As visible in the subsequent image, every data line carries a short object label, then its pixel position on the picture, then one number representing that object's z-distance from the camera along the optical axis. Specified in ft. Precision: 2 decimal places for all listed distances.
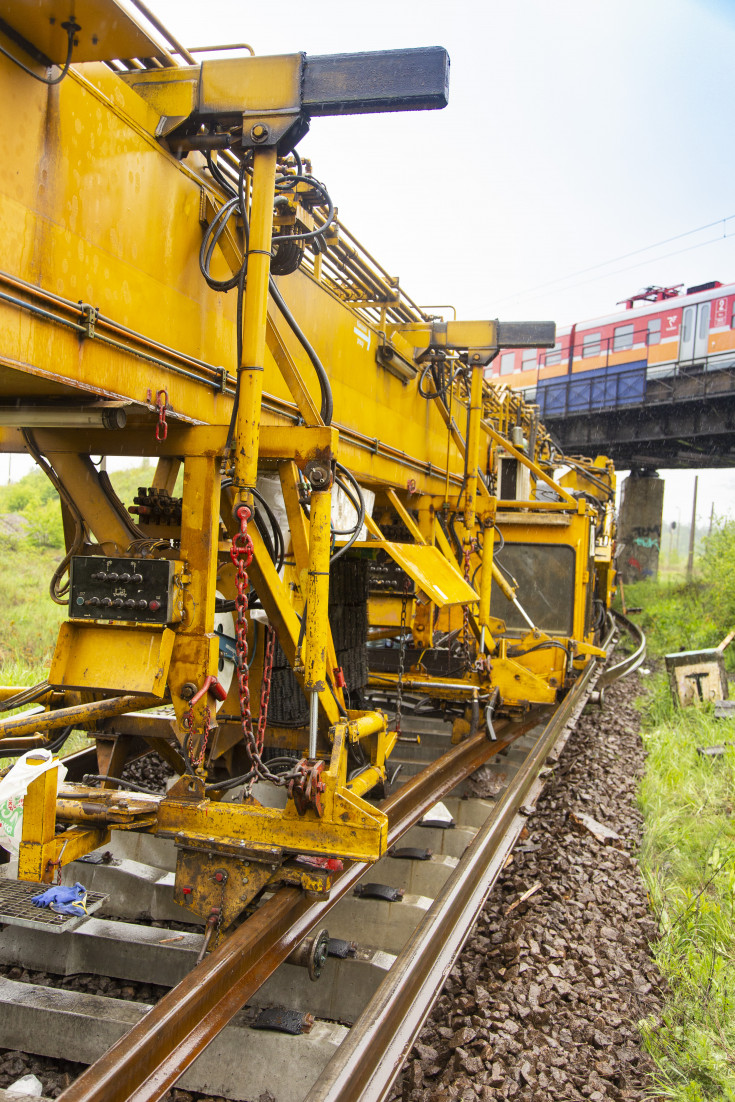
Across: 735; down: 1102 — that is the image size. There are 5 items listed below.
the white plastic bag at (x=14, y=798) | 10.76
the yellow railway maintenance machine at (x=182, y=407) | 8.47
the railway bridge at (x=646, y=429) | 77.82
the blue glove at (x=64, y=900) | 10.62
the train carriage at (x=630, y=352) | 76.28
